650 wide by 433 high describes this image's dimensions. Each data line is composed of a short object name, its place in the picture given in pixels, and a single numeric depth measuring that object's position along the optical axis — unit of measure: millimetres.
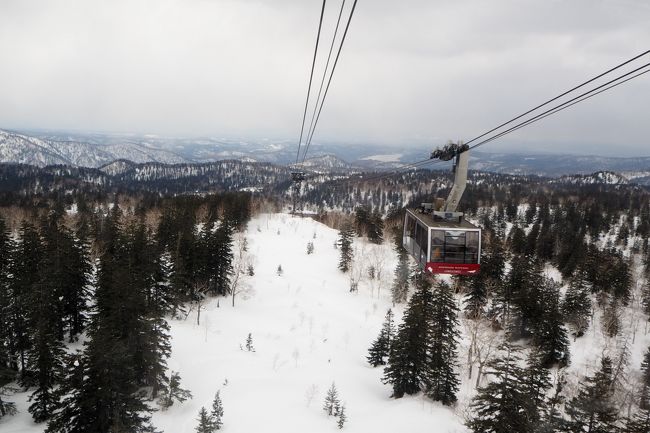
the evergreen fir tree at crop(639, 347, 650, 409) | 34969
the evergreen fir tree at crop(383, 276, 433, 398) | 30734
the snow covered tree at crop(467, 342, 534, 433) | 15805
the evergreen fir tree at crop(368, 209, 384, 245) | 89619
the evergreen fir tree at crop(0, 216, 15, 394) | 23141
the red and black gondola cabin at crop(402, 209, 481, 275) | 18094
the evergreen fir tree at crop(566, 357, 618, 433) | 19047
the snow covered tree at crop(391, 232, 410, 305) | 59438
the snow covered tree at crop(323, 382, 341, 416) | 27094
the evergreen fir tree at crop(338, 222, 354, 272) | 69812
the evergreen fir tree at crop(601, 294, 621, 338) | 53344
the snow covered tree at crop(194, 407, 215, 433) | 20875
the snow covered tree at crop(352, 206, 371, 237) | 94719
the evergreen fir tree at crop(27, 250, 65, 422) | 24219
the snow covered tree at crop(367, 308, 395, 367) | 39625
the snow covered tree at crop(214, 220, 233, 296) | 52375
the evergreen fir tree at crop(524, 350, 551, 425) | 16130
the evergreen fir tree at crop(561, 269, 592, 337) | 54219
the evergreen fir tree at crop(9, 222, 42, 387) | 28359
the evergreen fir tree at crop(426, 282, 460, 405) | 29766
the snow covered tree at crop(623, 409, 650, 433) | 17719
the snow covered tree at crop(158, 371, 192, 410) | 26094
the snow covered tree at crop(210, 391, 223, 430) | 22981
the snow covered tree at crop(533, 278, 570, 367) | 45438
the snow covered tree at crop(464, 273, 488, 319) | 55719
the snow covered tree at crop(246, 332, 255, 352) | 37969
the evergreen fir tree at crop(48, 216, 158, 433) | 18328
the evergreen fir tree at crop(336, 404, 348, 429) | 25141
